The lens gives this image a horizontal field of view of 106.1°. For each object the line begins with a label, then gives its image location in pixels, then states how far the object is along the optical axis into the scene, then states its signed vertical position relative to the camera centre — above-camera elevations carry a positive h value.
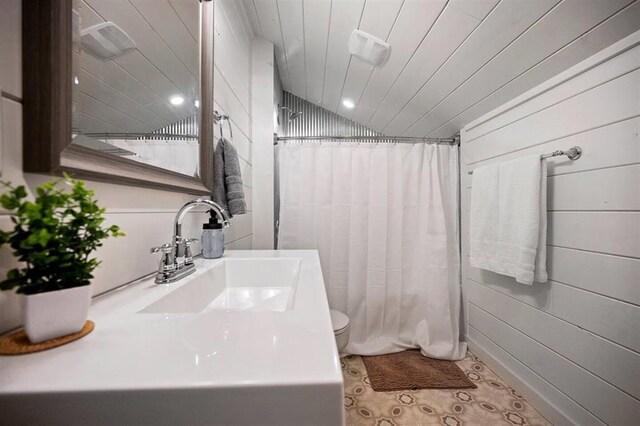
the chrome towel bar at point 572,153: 1.05 +0.26
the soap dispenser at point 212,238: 0.95 -0.10
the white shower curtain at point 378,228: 1.72 -0.11
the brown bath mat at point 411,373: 1.41 -1.01
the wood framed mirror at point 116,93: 0.41 +0.28
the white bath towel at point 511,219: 1.18 -0.04
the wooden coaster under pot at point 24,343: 0.32 -0.18
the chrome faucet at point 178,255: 0.66 -0.13
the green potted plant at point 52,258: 0.32 -0.06
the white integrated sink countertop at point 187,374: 0.25 -0.19
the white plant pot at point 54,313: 0.33 -0.14
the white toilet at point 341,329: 1.35 -0.66
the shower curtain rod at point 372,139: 1.77 +0.55
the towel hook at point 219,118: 1.13 +0.46
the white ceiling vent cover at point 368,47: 1.35 +0.97
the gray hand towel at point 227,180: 1.09 +0.15
